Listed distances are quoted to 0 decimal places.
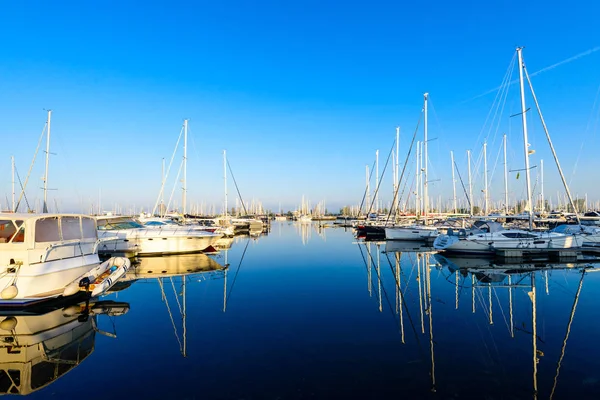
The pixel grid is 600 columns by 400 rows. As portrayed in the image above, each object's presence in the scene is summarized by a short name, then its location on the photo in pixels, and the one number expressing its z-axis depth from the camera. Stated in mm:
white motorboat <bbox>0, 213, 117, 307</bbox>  11742
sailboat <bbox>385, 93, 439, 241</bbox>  36469
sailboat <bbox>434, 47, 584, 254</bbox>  24984
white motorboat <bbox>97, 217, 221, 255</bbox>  25875
